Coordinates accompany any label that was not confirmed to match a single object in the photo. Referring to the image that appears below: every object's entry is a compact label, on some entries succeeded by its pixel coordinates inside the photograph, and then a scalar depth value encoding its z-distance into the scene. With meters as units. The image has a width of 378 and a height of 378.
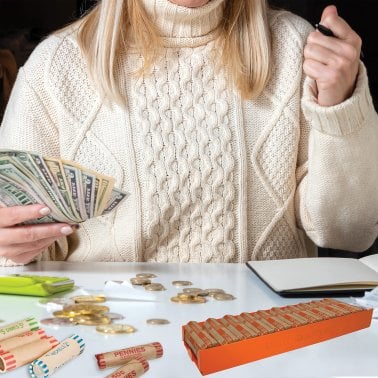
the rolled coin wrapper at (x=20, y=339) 0.90
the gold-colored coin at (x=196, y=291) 1.15
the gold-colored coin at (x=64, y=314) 1.04
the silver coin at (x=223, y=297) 1.13
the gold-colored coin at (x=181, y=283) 1.22
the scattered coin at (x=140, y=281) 1.22
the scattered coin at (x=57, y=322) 1.02
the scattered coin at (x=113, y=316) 1.05
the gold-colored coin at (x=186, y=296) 1.13
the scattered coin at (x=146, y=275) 1.27
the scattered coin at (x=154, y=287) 1.18
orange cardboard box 0.86
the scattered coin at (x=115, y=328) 0.98
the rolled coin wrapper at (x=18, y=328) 0.94
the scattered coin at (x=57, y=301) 1.10
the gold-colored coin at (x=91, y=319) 1.01
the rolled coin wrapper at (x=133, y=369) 0.84
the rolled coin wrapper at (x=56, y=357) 0.85
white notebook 1.16
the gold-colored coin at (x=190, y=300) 1.12
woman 1.51
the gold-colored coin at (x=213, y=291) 1.15
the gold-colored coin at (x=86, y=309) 1.06
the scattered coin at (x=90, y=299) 1.12
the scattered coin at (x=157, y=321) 1.02
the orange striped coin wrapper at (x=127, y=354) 0.87
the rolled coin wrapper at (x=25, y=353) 0.87
